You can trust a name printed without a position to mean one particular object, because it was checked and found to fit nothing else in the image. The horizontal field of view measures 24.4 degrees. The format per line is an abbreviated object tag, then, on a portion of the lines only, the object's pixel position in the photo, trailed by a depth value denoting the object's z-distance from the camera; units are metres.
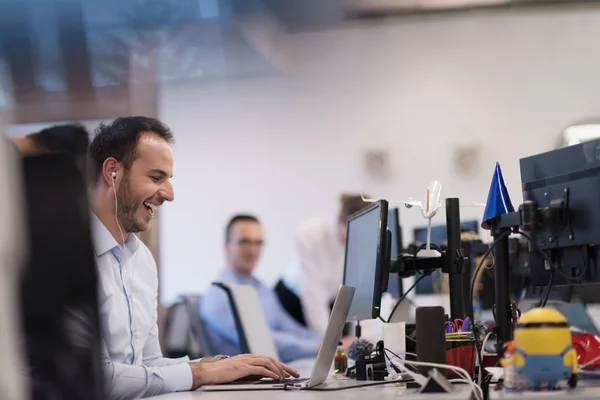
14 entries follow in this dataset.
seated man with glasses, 5.38
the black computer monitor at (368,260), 3.17
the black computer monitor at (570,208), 2.92
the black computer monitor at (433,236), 4.20
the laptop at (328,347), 3.05
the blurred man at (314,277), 6.69
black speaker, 2.80
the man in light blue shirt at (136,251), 3.19
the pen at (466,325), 3.18
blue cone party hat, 3.10
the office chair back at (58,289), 2.34
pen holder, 2.92
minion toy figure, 2.67
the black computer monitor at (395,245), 3.98
